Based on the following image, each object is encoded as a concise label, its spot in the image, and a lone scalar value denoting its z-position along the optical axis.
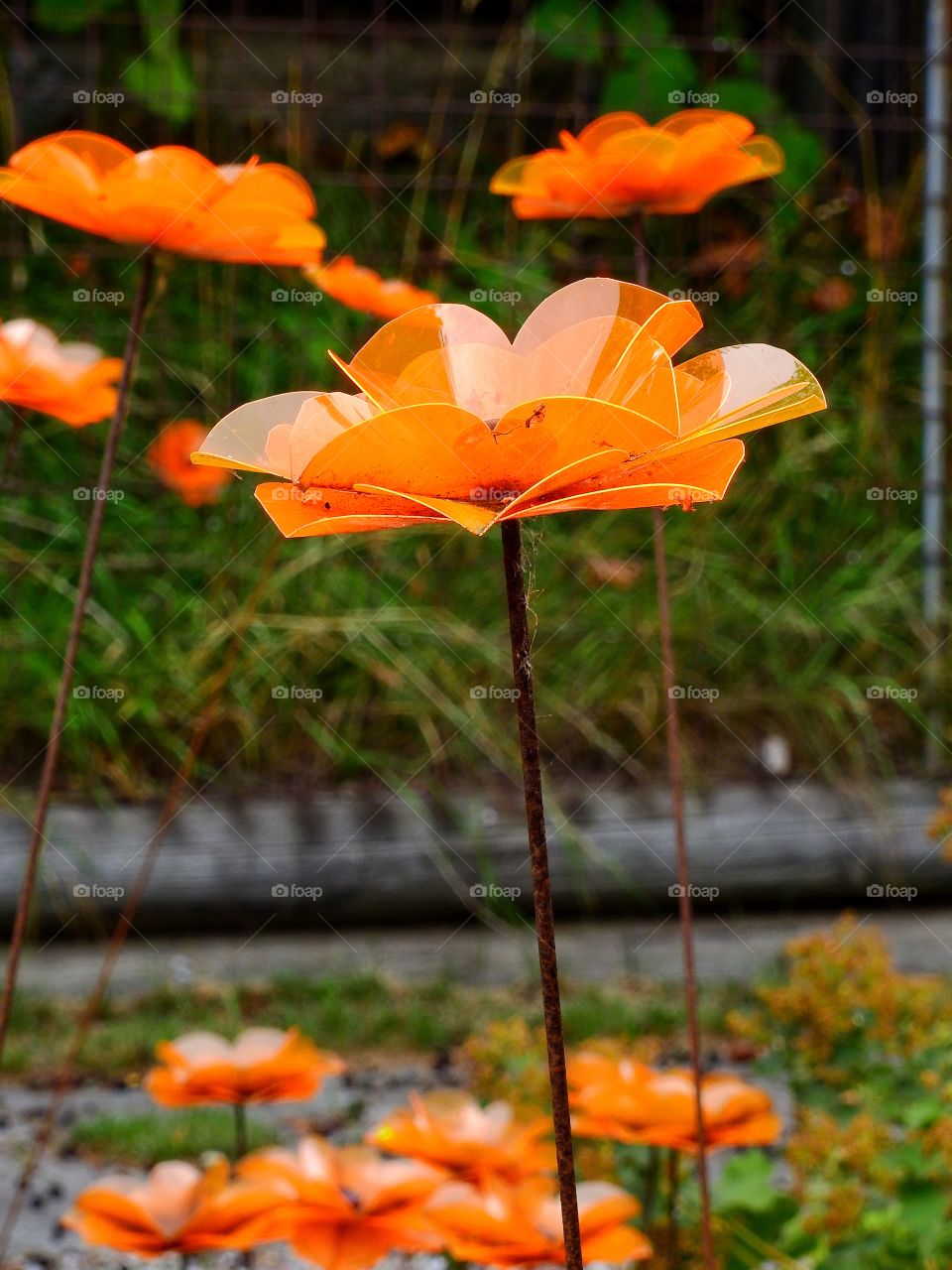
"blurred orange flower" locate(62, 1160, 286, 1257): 2.93
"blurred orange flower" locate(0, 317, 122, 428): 3.05
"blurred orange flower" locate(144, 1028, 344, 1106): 3.06
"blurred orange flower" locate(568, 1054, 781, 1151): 3.03
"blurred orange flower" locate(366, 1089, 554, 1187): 3.00
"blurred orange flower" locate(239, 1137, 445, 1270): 2.91
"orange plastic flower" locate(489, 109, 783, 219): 2.99
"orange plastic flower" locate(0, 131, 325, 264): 2.92
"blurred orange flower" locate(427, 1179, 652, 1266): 2.88
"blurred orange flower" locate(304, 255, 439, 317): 3.41
